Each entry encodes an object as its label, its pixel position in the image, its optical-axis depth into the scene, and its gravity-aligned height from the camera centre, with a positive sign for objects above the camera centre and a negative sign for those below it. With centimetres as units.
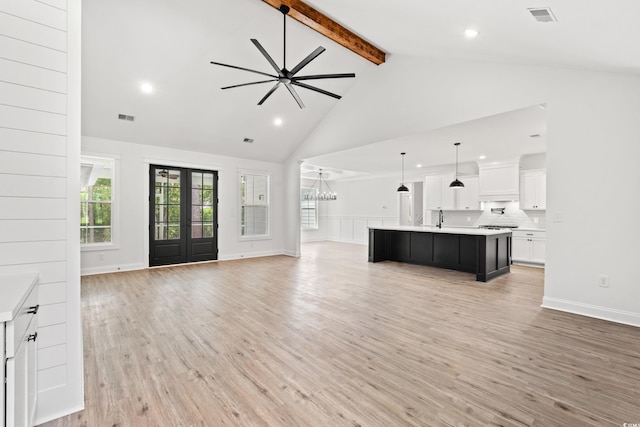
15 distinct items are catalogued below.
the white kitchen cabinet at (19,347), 114 -60
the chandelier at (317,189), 1203 +100
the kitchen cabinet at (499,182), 758 +82
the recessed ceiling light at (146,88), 517 +216
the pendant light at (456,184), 714 +69
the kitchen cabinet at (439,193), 899 +61
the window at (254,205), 823 +18
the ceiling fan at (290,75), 348 +175
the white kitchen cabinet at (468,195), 846 +52
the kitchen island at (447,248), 554 -77
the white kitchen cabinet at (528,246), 687 -78
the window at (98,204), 595 +13
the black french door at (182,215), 673 -10
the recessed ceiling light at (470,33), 325 +201
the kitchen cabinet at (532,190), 727 +58
